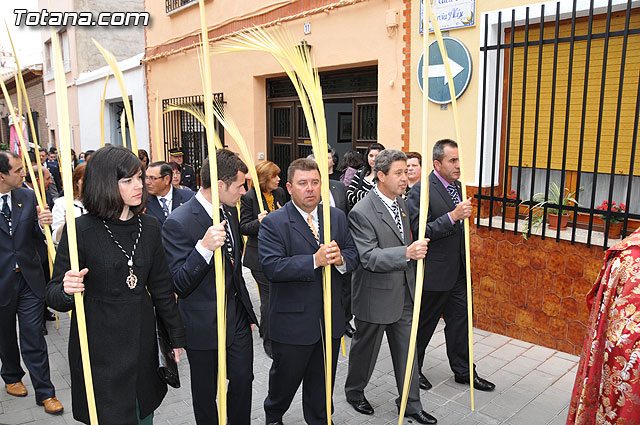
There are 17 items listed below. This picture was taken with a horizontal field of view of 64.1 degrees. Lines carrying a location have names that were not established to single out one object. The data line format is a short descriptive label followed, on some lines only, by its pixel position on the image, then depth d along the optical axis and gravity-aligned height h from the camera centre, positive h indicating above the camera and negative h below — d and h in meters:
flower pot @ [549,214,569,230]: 4.62 -0.83
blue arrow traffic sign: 5.18 +0.62
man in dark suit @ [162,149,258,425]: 2.83 -0.95
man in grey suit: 3.38 -0.99
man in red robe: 2.00 -0.88
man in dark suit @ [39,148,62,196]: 10.00 -0.70
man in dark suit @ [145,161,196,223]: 4.53 -0.55
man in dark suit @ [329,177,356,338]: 4.87 -0.72
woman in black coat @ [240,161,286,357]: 4.55 -0.79
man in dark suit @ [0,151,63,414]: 3.65 -1.08
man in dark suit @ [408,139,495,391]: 3.80 -1.02
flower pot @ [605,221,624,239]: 4.32 -0.85
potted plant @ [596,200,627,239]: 4.30 -0.75
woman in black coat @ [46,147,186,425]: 2.33 -0.71
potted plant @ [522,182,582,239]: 4.62 -0.70
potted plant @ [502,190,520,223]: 4.91 -0.75
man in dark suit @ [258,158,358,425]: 2.97 -0.84
